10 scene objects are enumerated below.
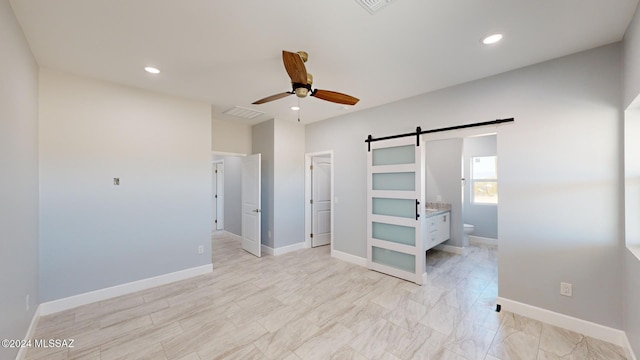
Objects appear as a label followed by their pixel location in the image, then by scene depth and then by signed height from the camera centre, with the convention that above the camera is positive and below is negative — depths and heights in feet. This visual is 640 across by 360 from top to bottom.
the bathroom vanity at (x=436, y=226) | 14.25 -2.99
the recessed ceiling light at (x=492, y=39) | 6.99 +4.19
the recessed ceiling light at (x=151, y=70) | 8.98 +4.22
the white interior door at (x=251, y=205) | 15.66 -1.69
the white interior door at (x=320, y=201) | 17.90 -1.63
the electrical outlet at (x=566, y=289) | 7.91 -3.67
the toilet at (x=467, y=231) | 17.34 -3.74
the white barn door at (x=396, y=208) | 11.60 -1.51
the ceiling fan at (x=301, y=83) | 6.39 +2.98
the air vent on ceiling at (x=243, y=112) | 13.94 +4.13
